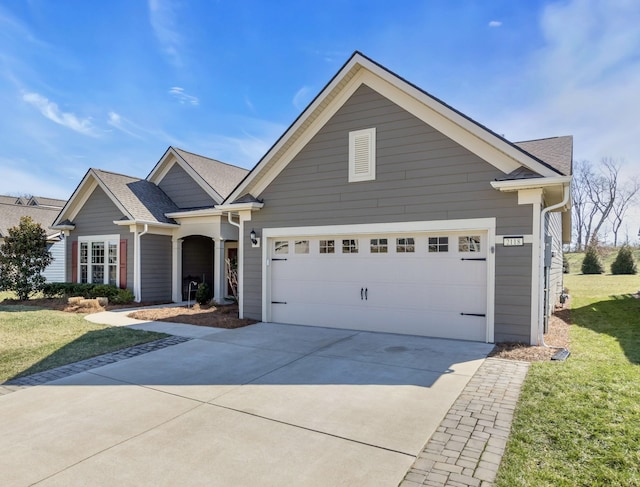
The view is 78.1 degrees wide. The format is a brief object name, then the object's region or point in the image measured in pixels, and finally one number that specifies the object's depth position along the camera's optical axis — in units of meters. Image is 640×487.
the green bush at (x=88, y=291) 14.24
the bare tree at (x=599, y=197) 46.56
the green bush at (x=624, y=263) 28.44
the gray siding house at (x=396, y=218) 7.70
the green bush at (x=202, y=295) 14.05
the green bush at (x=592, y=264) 30.42
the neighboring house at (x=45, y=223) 22.51
